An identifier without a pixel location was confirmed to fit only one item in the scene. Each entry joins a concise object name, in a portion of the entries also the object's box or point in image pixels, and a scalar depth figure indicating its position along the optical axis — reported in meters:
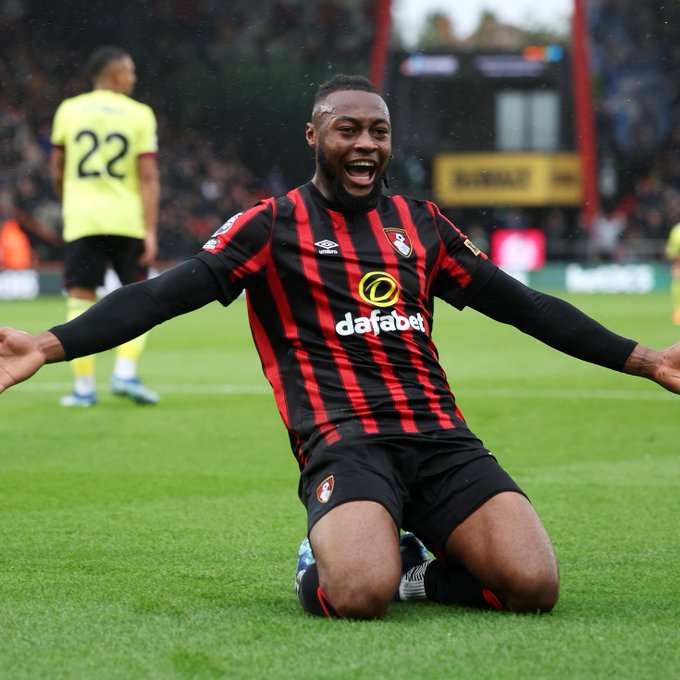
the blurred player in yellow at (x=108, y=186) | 9.20
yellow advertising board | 32.88
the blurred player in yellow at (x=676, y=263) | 17.00
